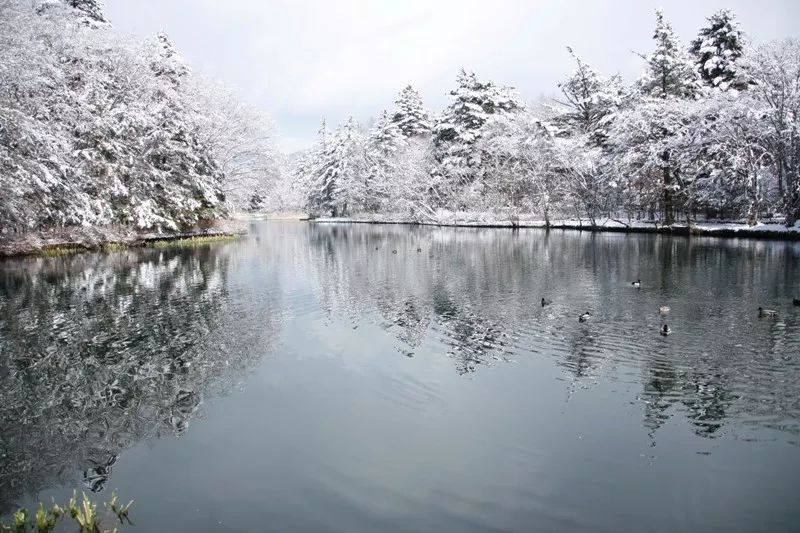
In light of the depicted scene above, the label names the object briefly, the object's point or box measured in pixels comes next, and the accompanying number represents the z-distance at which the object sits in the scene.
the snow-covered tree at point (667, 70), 46.88
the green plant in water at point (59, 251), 32.16
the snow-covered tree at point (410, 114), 87.44
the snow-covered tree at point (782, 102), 33.78
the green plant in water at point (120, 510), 5.96
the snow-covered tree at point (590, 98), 57.75
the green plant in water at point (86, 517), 5.53
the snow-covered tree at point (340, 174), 87.62
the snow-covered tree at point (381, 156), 79.95
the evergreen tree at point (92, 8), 48.31
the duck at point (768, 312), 14.05
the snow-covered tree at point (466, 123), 66.31
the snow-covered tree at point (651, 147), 42.56
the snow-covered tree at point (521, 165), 53.81
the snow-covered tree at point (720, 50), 50.94
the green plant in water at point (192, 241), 41.06
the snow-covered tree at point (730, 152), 36.09
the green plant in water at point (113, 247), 36.41
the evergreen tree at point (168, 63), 44.00
